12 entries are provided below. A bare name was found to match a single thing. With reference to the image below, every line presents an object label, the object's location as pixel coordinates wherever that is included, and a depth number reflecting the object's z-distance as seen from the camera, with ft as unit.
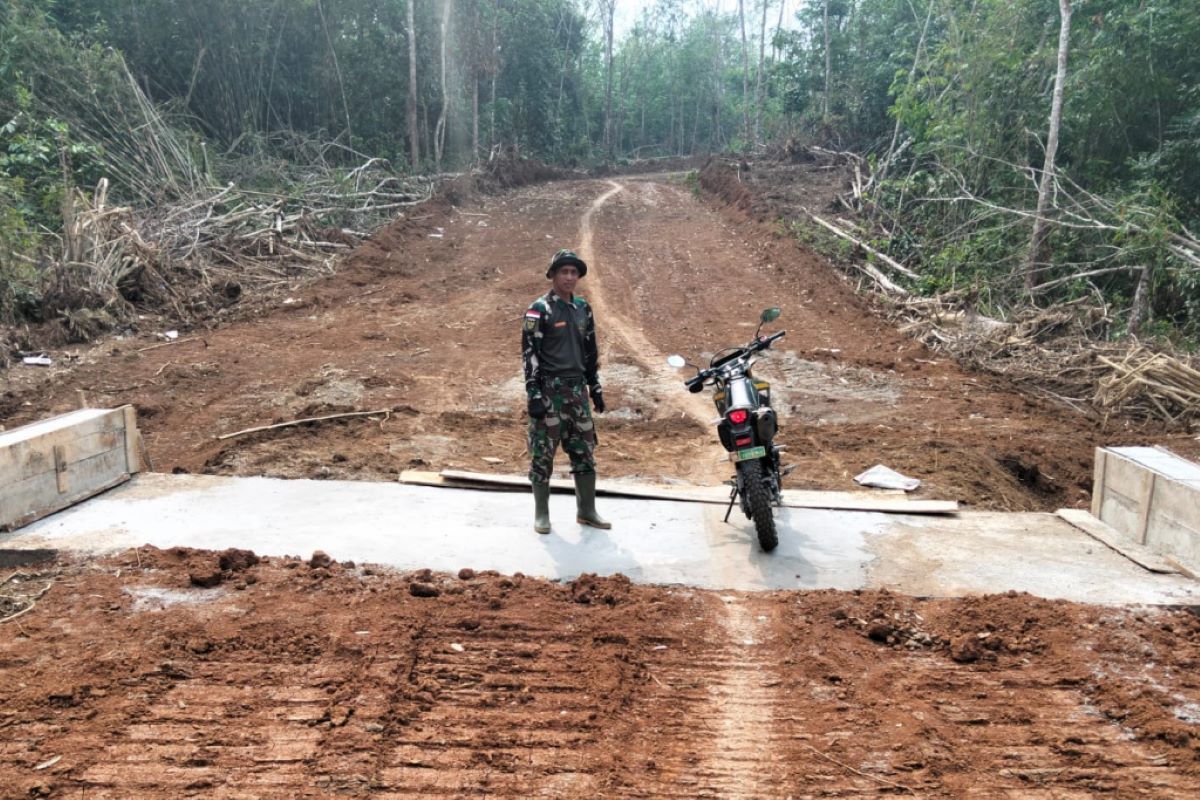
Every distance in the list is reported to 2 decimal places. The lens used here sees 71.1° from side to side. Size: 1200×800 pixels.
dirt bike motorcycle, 16.28
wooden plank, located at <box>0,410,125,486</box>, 16.40
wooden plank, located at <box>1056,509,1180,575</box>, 15.93
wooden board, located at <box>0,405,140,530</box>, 16.47
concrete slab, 15.55
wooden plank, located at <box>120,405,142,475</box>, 19.95
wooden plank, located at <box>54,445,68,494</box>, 17.54
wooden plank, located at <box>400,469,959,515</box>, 19.52
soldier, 17.07
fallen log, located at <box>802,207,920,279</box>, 47.40
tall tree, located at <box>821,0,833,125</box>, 93.81
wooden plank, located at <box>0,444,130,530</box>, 16.43
